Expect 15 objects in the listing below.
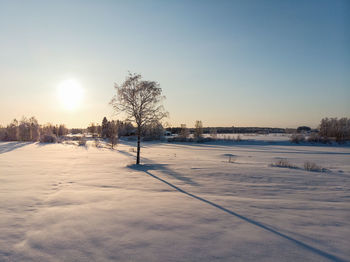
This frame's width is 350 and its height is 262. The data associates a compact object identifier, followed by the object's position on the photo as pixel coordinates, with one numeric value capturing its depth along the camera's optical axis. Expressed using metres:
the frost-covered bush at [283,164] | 12.26
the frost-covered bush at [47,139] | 38.56
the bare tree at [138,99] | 13.02
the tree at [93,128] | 99.56
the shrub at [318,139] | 40.88
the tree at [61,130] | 107.00
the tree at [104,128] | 72.38
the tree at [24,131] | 48.16
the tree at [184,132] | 57.34
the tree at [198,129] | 59.84
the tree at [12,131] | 48.78
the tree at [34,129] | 49.31
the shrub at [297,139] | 41.34
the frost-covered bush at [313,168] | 11.00
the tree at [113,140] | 31.92
